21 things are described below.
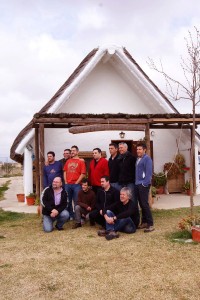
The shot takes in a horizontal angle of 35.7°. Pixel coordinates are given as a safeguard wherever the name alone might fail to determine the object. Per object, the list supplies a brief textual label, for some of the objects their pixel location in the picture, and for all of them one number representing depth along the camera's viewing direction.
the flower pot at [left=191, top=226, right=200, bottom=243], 4.90
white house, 9.37
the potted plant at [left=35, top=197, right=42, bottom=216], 7.30
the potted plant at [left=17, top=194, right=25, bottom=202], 10.06
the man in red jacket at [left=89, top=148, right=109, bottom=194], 6.24
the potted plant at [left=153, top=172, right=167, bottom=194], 10.12
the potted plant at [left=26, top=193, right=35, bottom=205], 9.19
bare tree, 5.30
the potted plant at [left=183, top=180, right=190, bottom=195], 10.17
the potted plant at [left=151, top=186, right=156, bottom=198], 8.93
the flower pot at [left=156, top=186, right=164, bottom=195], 10.21
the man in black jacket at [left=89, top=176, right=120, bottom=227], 5.67
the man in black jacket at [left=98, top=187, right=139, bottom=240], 5.43
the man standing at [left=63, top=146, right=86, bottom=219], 6.48
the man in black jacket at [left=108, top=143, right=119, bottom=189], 6.18
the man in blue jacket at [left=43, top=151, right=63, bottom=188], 6.67
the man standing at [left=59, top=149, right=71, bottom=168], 6.92
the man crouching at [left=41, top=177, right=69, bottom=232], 5.96
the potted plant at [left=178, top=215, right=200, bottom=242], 4.93
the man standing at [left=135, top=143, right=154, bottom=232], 5.73
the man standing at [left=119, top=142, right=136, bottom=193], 6.01
